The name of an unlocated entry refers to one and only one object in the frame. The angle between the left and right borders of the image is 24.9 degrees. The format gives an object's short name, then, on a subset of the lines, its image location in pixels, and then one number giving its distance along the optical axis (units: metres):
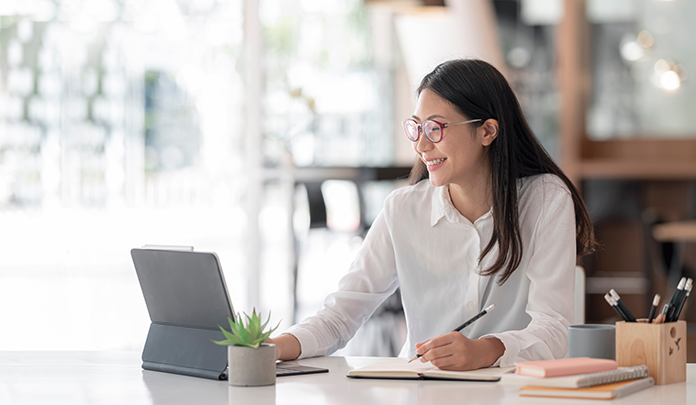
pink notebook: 2.70
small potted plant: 2.77
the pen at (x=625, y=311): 2.81
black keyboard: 2.90
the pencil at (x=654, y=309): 2.78
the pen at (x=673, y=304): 2.82
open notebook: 2.81
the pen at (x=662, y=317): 2.81
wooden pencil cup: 2.79
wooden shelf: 8.50
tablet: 2.84
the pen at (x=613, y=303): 2.79
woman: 3.22
